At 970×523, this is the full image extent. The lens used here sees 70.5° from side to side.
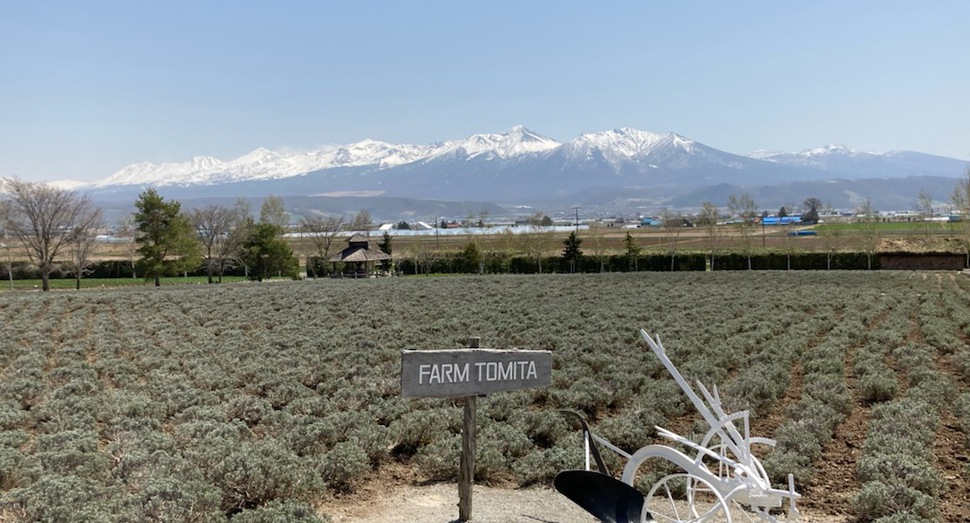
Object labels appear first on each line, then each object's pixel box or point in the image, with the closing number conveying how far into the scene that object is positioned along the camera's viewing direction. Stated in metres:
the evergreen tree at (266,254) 69.75
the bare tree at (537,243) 78.07
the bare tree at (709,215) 92.10
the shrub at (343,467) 8.45
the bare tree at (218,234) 72.44
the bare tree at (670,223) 93.96
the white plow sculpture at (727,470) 4.73
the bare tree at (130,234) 69.75
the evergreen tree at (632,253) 72.25
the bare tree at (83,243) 57.88
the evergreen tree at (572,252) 74.07
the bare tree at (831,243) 67.54
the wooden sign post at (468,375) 6.74
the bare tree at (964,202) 61.60
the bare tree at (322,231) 90.28
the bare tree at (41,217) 55.00
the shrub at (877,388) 12.61
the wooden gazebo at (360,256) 63.62
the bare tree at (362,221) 126.54
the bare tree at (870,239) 67.31
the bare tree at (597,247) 73.41
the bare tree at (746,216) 73.45
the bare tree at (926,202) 90.54
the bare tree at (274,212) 101.09
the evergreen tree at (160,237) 57.19
